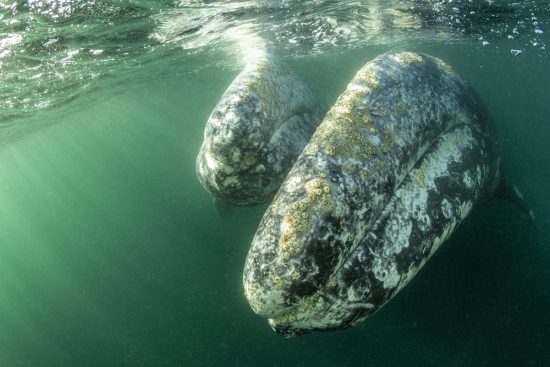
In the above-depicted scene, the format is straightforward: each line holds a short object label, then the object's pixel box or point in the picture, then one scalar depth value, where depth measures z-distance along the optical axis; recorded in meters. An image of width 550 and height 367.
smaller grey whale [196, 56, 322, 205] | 5.31
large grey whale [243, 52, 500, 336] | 3.86
